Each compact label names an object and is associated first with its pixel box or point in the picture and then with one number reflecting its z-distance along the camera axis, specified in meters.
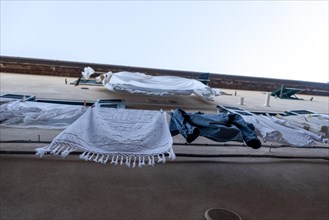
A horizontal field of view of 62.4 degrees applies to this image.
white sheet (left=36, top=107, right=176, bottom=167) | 1.93
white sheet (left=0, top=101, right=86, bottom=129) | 2.78
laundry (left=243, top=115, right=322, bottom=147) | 2.62
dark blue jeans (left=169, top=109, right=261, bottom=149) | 2.31
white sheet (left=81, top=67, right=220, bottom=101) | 6.26
